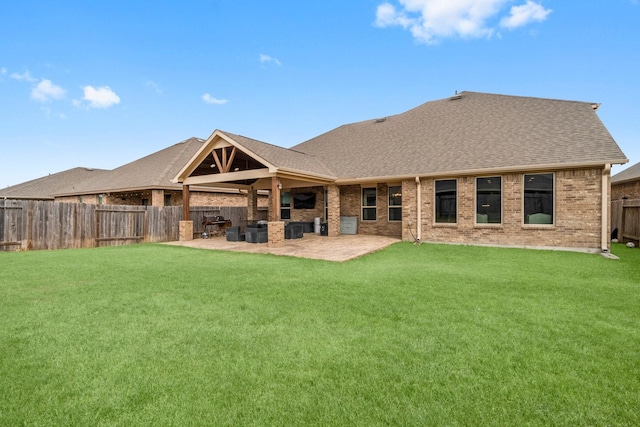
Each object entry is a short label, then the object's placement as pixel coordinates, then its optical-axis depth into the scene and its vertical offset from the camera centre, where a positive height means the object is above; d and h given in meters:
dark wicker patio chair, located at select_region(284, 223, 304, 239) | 13.80 -1.07
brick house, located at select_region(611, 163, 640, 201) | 17.16 +1.46
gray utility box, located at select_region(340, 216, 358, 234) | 15.53 -0.84
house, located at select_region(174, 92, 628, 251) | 10.23 +1.41
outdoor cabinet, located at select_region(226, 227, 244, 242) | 13.80 -1.24
